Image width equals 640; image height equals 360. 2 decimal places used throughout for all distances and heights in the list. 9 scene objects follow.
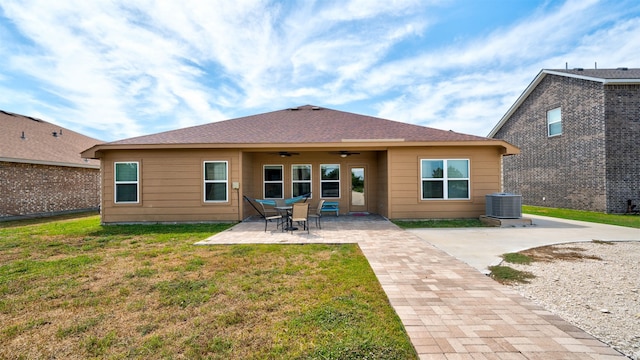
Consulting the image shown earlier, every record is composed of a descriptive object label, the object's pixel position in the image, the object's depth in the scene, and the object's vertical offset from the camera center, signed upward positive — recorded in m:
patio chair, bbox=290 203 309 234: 6.62 -0.72
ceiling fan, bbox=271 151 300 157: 9.79 +1.19
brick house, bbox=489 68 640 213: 10.12 +1.92
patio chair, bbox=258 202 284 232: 9.91 -1.10
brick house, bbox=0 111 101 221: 10.06 +0.61
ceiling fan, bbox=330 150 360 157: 9.81 +1.20
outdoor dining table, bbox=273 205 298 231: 7.10 -0.88
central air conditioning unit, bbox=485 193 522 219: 7.57 -0.68
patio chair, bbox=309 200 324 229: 7.47 -1.18
